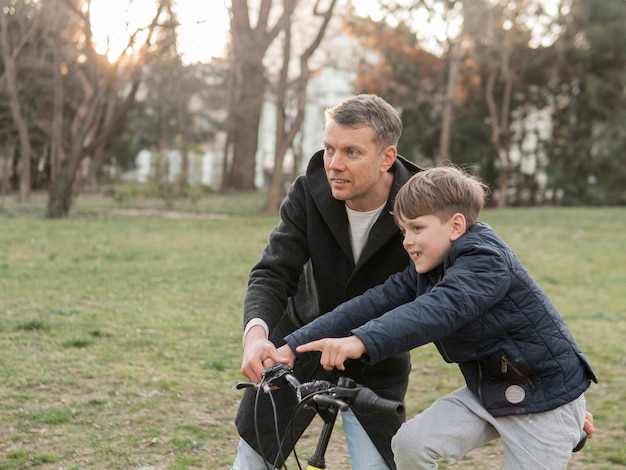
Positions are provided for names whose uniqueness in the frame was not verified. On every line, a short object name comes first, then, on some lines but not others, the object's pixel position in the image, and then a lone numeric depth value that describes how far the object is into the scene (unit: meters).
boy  2.99
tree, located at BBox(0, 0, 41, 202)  22.38
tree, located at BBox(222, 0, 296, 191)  24.44
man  3.46
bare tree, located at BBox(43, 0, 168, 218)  20.17
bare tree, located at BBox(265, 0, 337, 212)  22.27
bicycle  2.49
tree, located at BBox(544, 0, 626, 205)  31.22
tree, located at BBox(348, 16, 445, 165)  33.00
